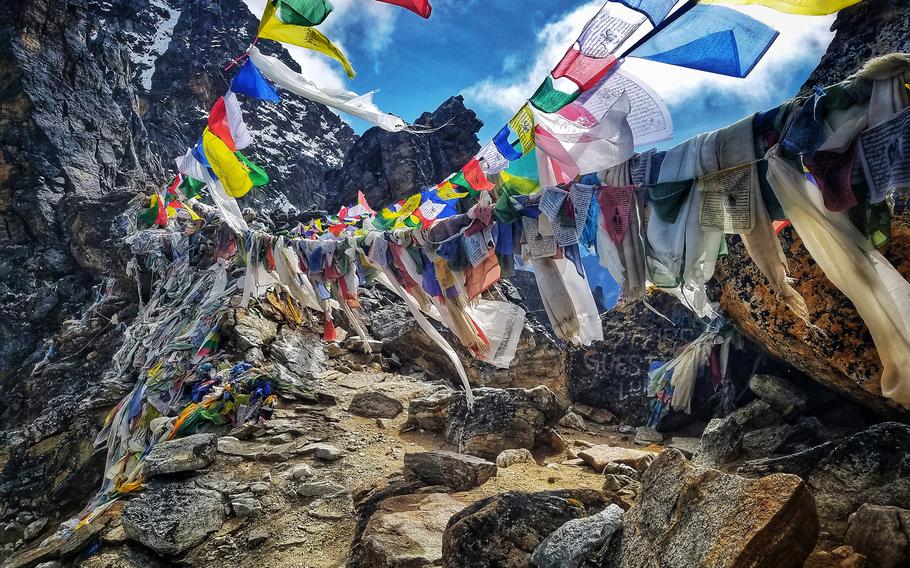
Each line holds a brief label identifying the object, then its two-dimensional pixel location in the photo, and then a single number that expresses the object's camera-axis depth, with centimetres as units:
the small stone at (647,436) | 786
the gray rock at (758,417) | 511
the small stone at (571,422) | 818
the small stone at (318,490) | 455
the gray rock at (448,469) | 429
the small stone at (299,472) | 481
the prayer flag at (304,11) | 332
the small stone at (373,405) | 685
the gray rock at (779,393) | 503
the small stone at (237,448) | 511
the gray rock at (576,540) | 243
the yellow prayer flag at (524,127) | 294
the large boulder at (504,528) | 270
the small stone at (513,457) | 520
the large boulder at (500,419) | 575
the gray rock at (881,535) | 207
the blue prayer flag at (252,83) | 494
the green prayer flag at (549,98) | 275
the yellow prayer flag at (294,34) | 347
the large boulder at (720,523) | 175
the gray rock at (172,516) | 380
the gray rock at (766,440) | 455
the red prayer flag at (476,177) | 383
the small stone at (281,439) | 551
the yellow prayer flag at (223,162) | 577
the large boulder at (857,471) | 267
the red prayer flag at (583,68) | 246
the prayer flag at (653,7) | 208
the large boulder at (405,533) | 303
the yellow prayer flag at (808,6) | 184
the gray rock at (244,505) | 425
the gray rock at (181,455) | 446
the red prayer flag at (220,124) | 559
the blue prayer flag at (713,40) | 206
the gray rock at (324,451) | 526
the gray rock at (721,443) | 482
